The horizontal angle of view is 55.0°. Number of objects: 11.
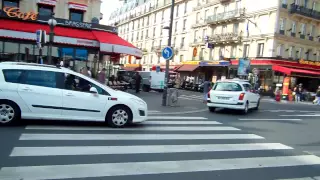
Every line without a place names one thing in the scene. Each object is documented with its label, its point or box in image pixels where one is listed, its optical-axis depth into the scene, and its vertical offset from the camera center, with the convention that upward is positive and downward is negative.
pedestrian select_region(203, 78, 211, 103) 19.75 -0.72
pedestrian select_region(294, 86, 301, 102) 29.75 -1.19
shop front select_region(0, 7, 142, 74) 17.84 +1.67
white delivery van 27.18 -0.75
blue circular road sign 14.72 +0.99
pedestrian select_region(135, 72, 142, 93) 22.58 -0.76
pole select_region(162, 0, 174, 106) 15.06 -0.48
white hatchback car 13.69 -0.85
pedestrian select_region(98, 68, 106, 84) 18.14 -0.36
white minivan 7.56 -0.75
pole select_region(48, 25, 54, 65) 12.91 +1.13
